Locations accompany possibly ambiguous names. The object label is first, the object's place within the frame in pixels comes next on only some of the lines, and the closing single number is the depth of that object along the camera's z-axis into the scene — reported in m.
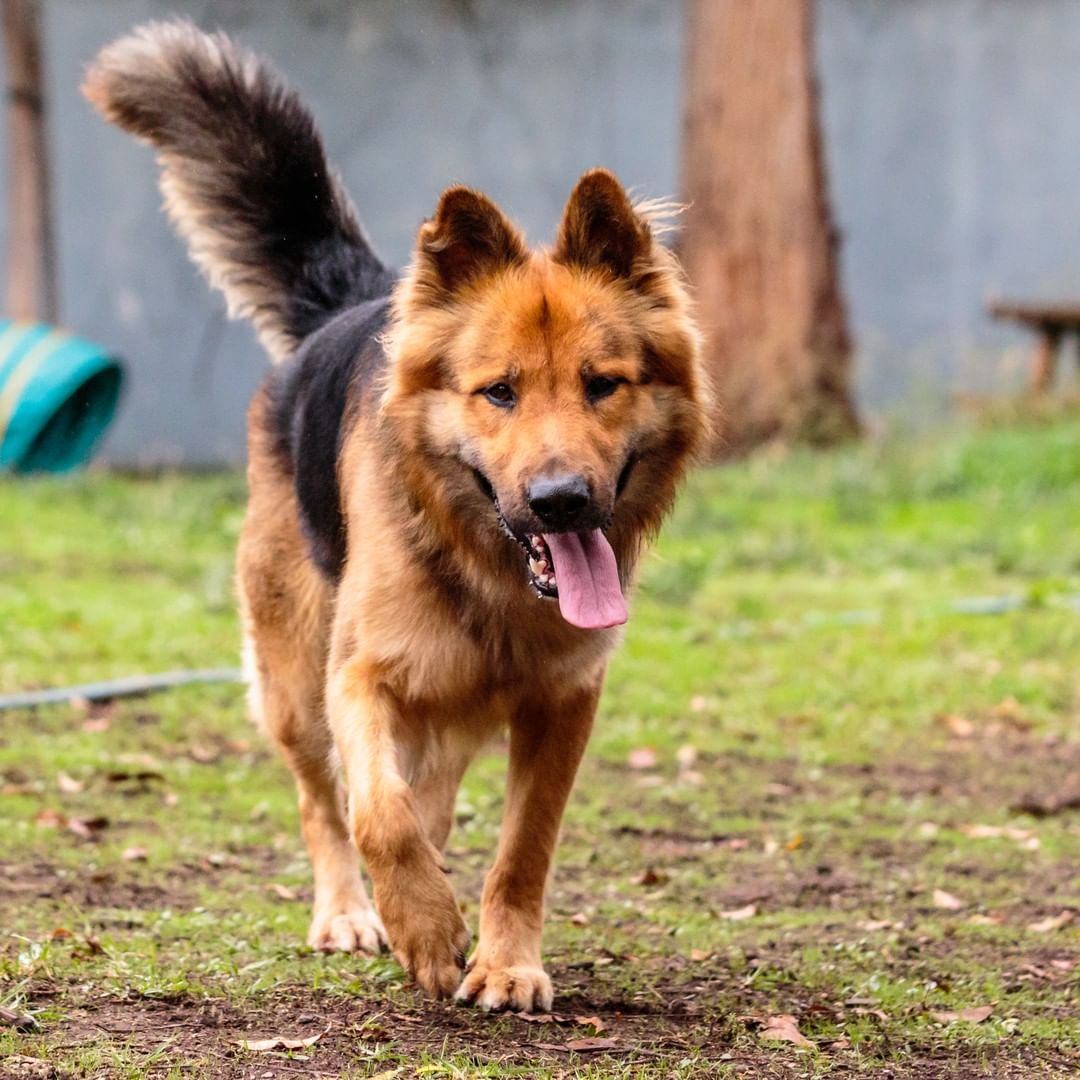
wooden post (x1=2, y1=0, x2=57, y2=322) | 29.77
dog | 8.05
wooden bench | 30.31
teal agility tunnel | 23.89
